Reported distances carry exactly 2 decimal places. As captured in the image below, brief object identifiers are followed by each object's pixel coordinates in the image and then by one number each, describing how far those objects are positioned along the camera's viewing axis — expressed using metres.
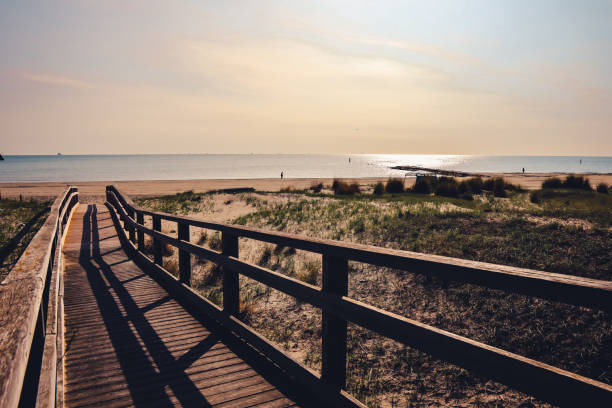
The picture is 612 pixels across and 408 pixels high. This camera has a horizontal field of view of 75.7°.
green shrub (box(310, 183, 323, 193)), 32.35
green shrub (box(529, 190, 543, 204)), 20.52
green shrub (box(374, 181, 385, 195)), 27.29
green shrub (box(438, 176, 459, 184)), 26.46
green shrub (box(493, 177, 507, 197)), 24.27
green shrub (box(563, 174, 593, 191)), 28.50
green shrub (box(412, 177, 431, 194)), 25.83
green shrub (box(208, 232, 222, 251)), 12.83
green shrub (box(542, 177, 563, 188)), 28.50
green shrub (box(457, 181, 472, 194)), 26.15
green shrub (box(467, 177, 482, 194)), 27.95
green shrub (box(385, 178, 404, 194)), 27.90
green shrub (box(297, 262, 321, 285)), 9.03
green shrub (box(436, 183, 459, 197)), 23.87
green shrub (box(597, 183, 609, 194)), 25.17
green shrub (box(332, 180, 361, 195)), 29.12
